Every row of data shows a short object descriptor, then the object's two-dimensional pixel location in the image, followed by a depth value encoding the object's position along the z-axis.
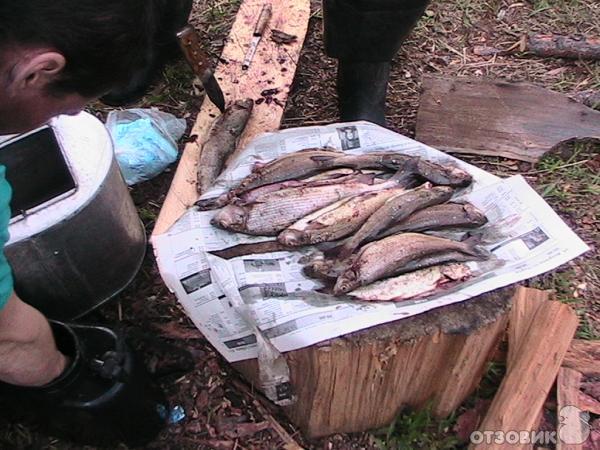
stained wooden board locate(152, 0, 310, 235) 2.61
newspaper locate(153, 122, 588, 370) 1.88
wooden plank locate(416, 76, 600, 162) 3.18
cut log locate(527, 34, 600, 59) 3.69
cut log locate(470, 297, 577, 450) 2.15
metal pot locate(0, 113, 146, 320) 2.12
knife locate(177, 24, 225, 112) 2.77
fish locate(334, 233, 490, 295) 1.96
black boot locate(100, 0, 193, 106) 2.68
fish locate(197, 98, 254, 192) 2.63
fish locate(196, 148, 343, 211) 2.32
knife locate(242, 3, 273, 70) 3.16
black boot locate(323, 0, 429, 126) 2.69
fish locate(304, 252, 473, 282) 2.00
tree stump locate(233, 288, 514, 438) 1.86
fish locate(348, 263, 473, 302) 1.93
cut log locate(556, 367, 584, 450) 2.21
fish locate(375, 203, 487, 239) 2.14
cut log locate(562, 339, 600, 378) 2.37
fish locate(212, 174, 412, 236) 2.15
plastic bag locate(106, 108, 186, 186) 2.93
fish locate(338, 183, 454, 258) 2.10
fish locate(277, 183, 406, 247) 2.11
